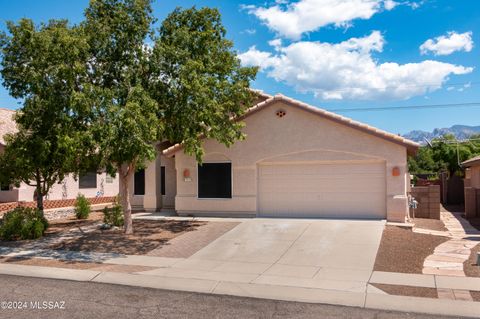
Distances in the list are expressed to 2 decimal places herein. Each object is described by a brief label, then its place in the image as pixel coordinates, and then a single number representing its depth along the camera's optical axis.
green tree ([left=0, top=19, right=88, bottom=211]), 12.91
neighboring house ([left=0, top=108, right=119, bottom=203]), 25.55
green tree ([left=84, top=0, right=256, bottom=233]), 12.88
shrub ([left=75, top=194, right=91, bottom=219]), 21.21
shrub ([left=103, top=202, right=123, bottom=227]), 17.38
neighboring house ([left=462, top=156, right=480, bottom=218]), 21.69
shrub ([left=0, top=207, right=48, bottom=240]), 15.77
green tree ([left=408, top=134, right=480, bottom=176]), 42.62
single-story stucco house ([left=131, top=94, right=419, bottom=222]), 16.52
